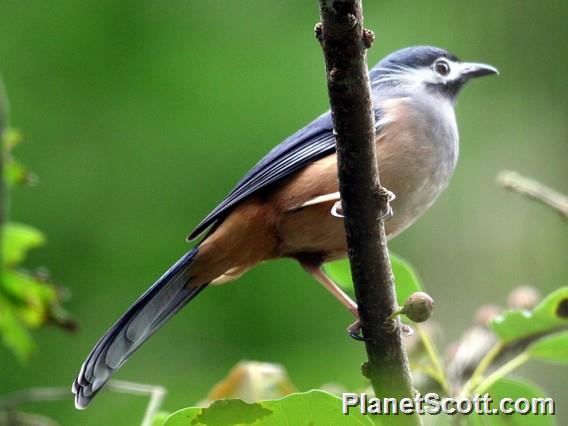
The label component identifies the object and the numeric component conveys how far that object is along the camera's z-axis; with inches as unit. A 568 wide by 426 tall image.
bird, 277.1
